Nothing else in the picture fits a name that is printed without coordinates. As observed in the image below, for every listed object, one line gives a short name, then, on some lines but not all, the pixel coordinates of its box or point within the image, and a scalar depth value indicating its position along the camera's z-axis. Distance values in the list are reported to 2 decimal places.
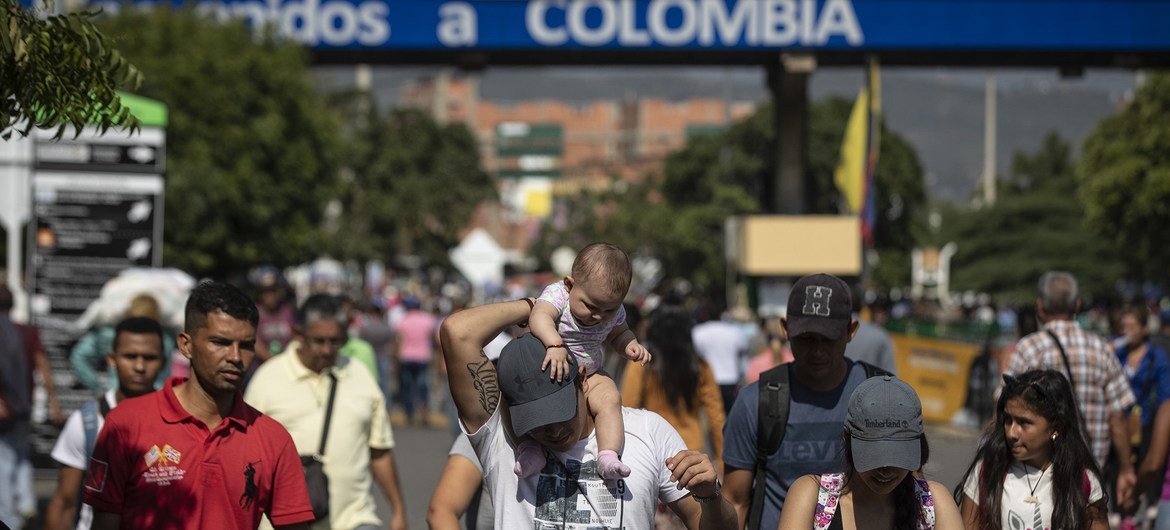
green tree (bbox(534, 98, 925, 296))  60.94
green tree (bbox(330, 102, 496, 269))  60.06
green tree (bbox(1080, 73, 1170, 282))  39.81
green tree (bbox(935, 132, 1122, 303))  87.19
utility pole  109.28
